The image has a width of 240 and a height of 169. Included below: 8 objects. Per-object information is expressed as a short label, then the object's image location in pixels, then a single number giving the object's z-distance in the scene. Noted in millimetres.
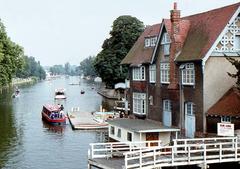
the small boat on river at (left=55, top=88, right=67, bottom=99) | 125750
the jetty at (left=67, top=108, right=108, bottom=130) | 62281
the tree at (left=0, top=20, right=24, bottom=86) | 83225
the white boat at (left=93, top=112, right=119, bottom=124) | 66188
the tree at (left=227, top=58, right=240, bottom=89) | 34375
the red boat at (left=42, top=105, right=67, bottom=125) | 67750
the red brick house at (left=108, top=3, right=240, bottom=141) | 39938
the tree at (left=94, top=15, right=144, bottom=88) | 106125
